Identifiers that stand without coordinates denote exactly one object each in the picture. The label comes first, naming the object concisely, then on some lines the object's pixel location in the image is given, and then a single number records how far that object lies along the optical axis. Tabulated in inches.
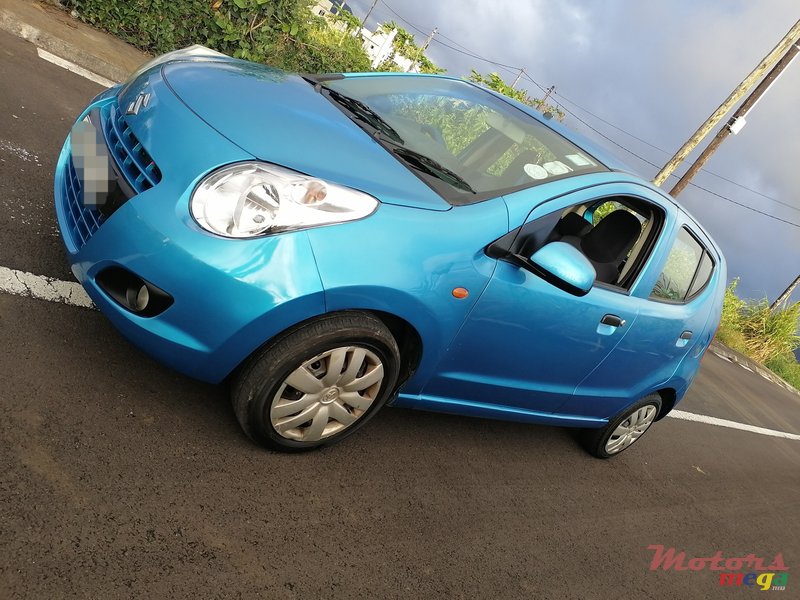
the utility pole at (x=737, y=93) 528.4
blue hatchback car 88.0
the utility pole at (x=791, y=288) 934.5
